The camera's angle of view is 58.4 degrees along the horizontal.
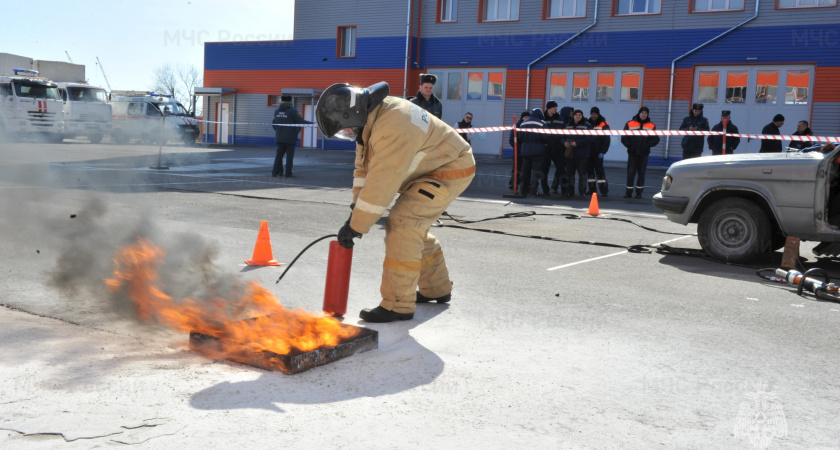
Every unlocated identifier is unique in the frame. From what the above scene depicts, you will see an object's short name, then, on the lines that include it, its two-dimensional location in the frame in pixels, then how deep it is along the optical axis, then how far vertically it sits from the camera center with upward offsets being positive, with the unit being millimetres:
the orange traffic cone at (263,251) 7371 -1126
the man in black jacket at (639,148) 15789 +227
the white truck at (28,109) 10625 +303
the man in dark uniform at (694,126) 17047 +803
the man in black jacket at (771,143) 17359 +552
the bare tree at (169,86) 63375 +3763
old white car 7762 -367
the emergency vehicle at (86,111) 25328 +601
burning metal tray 4074 -1209
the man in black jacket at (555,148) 15688 +108
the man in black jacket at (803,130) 17094 +865
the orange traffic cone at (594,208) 12617 -870
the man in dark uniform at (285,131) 17906 +153
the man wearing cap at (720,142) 18438 +543
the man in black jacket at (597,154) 15781 +51
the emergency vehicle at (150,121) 23250 +324
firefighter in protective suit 4785 -178
